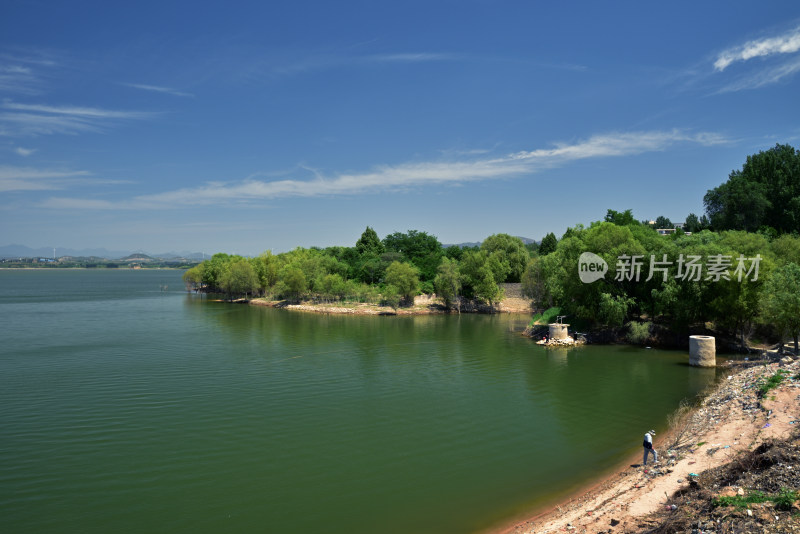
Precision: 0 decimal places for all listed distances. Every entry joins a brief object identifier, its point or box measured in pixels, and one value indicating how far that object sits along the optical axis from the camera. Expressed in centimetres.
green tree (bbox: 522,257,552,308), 5620
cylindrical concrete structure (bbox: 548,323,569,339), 3884
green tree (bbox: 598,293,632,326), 3603
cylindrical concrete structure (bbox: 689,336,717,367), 2892
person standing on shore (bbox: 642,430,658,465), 1431
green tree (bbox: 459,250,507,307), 6400
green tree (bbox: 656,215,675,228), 13350
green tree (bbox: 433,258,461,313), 6556
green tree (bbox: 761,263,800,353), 2469
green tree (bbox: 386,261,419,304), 6619
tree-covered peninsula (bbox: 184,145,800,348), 3183
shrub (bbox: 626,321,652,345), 3656
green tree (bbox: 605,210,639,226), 6512
